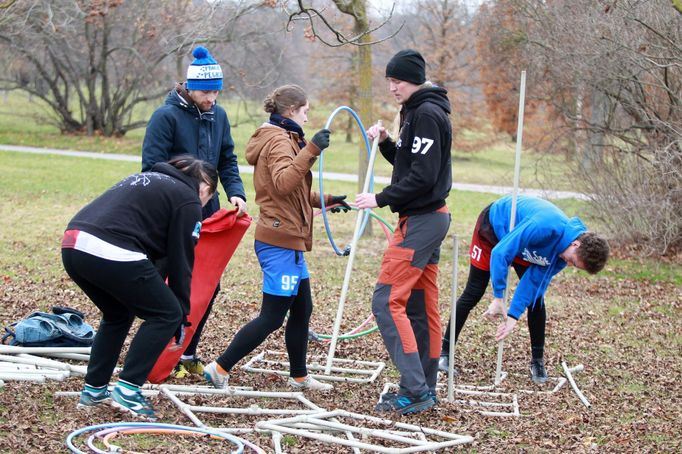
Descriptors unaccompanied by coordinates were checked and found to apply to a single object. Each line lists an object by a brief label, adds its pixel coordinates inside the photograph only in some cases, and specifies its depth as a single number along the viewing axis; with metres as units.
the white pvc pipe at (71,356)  10.81
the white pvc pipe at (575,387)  10.88
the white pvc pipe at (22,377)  9.39
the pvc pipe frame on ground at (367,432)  8.14
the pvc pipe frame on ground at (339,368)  11.04
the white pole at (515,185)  11.13
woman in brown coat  9.90
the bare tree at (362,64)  21.89
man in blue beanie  10.19
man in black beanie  9.55
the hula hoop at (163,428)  7.89
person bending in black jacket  8.24
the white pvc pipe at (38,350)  10.57
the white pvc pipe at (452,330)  10.44
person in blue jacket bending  10.72
